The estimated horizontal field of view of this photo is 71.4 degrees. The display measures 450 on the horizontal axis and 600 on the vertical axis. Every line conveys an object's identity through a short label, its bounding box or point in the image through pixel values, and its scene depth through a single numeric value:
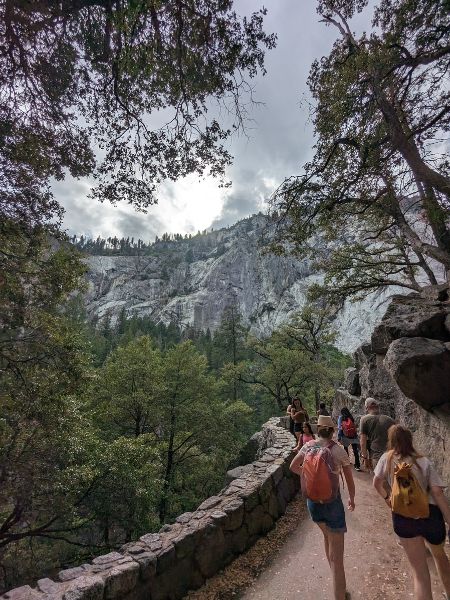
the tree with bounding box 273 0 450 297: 5.42
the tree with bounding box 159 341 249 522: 16.70
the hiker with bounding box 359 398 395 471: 5.69
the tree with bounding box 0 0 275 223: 4.36
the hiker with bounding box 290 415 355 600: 3.04
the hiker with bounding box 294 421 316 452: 6.46
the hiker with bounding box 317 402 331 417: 9.51
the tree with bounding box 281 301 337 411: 20.78
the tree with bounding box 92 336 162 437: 15.55
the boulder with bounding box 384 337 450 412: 5.13
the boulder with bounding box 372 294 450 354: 5.93
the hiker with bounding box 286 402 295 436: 10.23
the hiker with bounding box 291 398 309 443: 8.80
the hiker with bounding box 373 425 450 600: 2.63
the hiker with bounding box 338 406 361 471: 7.33
